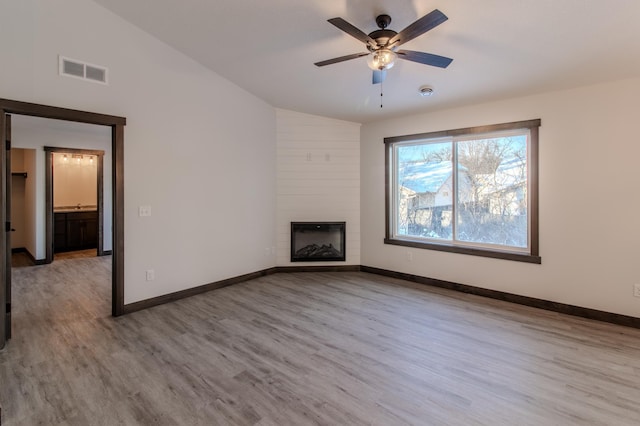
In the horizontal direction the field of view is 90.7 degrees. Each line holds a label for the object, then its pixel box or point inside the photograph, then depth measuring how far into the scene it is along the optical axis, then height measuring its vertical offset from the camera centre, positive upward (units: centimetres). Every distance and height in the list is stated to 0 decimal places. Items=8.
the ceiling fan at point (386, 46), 231 +132
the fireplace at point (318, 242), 564 -55
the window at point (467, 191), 407 +30
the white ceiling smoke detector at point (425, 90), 392 +153
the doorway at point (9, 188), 286 +24
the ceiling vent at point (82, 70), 320 +149
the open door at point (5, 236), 284 -22
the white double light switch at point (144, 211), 380 +1
